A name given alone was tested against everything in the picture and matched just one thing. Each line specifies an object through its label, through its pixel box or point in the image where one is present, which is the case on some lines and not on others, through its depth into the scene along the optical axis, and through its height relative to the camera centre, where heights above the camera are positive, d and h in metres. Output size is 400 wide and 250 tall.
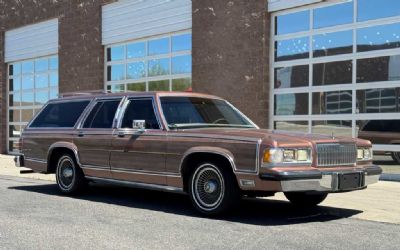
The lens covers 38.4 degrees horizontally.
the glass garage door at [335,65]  11.77 +1.13
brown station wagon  6.98 -0.50
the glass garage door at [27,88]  20.84 +0.96
